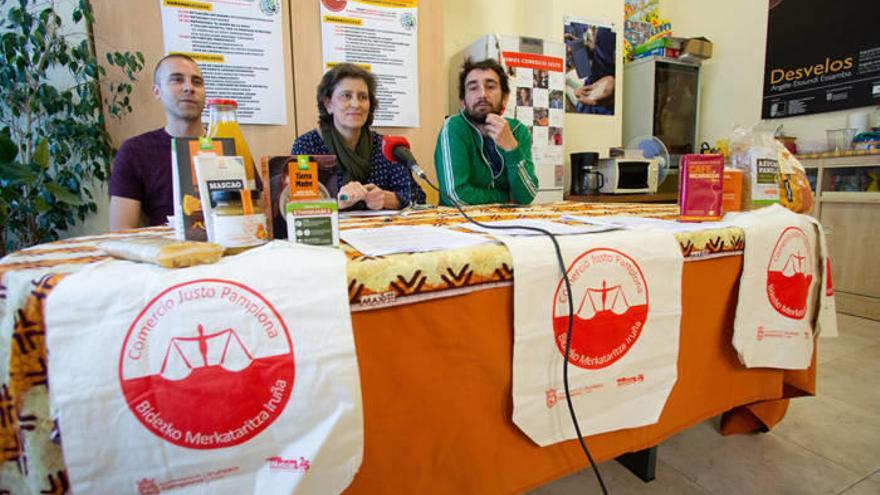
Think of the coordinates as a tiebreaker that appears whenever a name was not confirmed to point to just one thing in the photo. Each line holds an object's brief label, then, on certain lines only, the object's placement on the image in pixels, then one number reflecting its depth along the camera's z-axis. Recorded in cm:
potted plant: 171
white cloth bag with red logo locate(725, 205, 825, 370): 87
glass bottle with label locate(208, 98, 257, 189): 66
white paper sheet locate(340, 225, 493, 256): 60
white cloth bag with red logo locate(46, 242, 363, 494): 41
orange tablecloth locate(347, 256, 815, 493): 56
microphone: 111
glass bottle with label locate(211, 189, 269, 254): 57
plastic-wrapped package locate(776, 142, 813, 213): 102
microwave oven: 287
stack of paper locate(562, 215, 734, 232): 81
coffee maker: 294
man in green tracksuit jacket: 169
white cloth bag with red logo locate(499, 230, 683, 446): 63
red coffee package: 91
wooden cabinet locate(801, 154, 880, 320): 231
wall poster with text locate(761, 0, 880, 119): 267
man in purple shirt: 154
